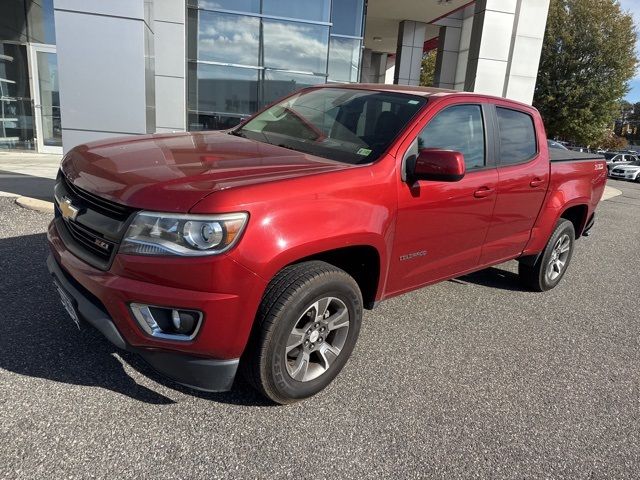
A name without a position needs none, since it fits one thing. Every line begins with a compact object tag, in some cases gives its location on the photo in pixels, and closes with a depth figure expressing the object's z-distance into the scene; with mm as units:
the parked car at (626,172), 26062
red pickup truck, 2207
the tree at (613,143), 47731
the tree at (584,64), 27891
